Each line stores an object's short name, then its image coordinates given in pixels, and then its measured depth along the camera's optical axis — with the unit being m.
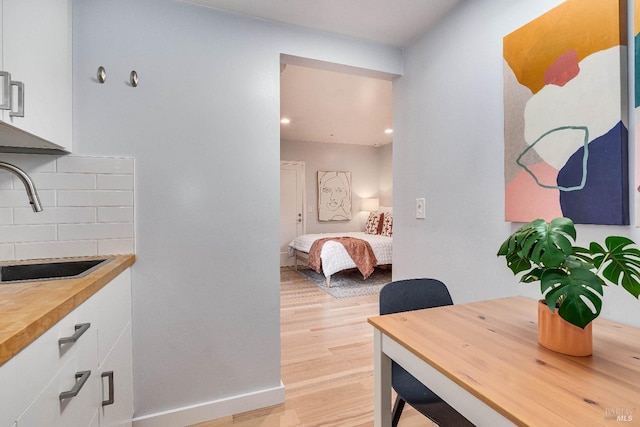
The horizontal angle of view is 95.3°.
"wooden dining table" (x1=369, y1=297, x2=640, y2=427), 0.56
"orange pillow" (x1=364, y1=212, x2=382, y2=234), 5.77
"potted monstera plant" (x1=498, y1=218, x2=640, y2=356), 0.70
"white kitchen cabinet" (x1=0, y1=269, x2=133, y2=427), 0.61
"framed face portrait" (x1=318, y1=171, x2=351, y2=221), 6.14
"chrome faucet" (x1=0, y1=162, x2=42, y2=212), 1.09
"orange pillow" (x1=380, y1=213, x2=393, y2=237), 5.43
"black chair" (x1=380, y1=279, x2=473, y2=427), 1.05
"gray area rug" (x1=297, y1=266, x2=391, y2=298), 4.06
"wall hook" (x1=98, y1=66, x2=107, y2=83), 1.44
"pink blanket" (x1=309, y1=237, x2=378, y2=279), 4.46
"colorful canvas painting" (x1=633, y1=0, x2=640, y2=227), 0.96
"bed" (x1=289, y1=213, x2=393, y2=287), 4.32
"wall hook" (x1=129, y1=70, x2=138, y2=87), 1.49
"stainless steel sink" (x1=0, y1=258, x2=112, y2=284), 1.26
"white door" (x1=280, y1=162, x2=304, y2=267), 5.86
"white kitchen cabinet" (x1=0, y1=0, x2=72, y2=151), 0.98
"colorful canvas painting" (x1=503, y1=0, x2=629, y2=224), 1.01
